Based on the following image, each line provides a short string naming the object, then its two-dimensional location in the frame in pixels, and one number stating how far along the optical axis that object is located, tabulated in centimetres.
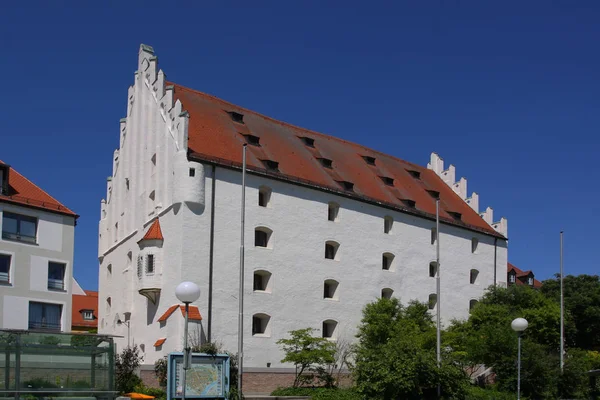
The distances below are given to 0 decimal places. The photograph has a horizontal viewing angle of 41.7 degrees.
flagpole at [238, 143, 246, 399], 3194
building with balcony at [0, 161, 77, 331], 4062
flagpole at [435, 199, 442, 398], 3634
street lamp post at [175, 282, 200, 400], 2010
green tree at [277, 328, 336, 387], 4141
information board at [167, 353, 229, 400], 2595
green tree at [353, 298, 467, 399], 3500
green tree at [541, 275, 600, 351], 5784
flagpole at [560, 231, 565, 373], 4400
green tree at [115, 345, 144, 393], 3438
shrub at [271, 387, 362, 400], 3675
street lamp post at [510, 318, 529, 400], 2948
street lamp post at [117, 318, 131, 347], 4616
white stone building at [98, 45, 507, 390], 4234
